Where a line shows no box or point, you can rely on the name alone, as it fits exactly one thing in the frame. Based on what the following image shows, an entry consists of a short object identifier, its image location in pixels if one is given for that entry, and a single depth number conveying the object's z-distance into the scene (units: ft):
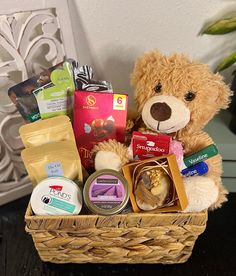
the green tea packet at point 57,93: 1.95
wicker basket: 1.64
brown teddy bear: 1.78
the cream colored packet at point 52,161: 1.75
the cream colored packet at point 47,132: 1.83
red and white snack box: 1.77
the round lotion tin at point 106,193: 1.62
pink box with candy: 1.90
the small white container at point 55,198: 1.65
